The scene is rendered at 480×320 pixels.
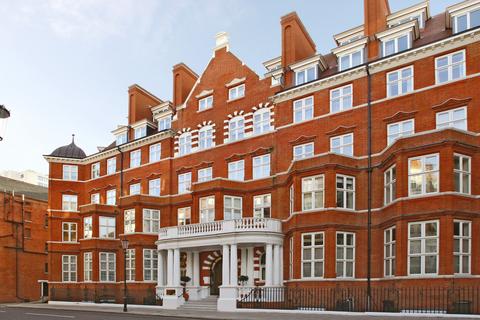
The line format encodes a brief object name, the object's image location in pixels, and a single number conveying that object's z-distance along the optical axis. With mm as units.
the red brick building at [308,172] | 21906
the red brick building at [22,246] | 51250
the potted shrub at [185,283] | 31125
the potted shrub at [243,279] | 29411
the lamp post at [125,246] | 28931
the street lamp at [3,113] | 10609
